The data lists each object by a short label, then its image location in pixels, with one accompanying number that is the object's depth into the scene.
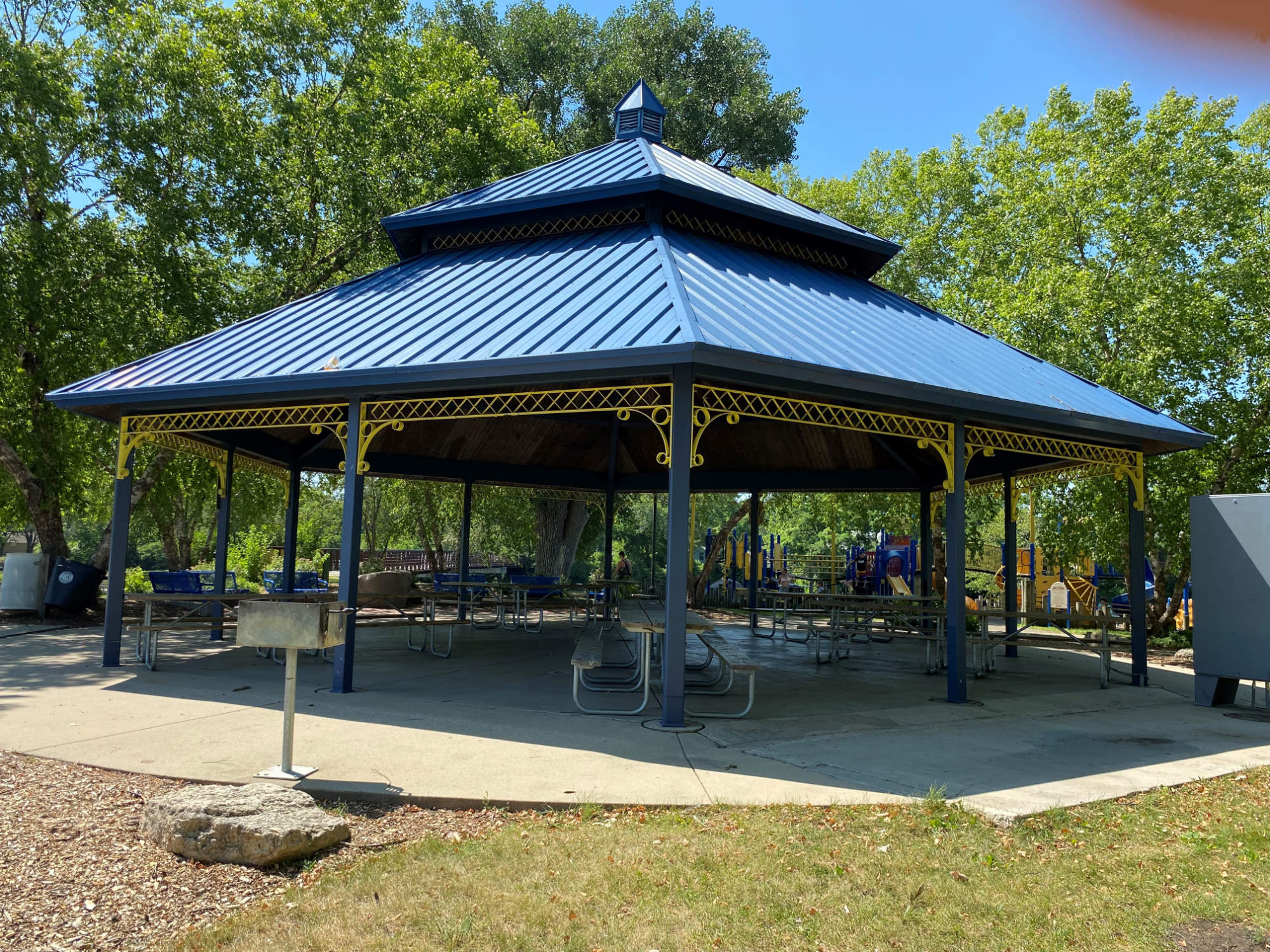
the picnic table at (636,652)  8.44
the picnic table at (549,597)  16.03
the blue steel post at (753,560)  17.59
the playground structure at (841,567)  24.22
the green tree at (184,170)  15.50
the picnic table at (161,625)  10.16
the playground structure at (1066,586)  22.28
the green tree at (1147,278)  15.90
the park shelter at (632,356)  7.93
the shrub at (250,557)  29.05
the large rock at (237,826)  4.45
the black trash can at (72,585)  15.39
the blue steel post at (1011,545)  13.91
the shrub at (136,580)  26.81
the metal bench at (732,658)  8.01
